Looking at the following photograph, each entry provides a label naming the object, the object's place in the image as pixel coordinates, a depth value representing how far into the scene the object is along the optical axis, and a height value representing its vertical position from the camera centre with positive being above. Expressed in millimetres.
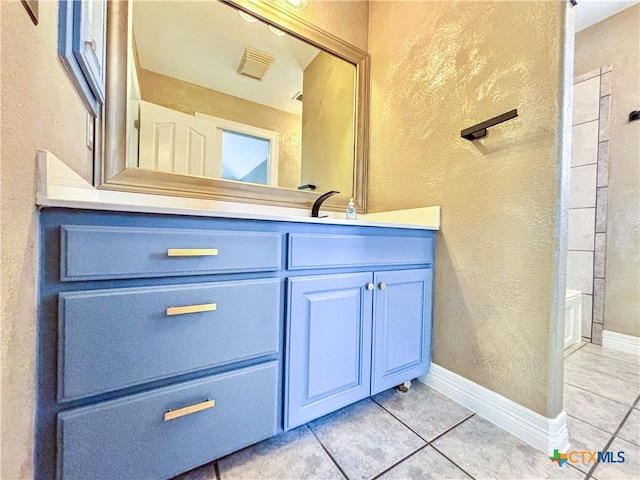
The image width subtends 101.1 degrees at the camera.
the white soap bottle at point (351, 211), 1498 +144
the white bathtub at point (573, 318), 1826 -543
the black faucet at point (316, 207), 1362 +152
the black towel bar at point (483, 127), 1008 +470
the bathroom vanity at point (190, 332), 597 -286
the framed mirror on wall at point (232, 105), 1081 +656
